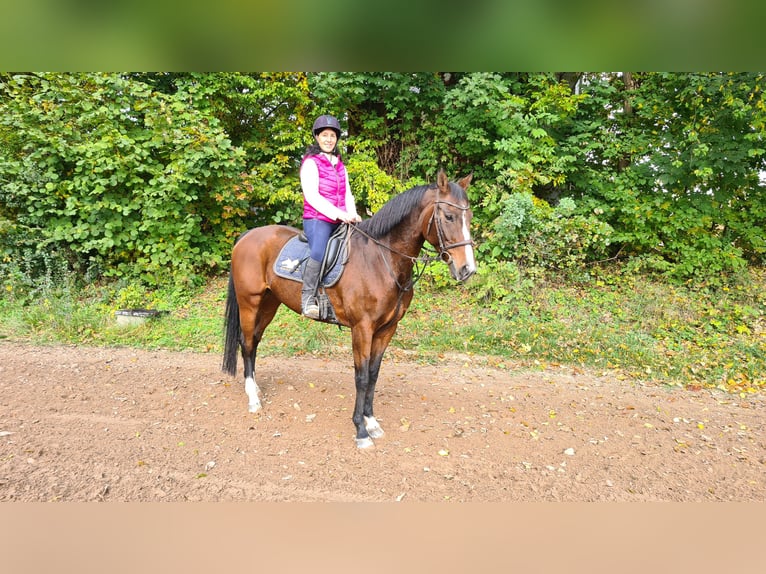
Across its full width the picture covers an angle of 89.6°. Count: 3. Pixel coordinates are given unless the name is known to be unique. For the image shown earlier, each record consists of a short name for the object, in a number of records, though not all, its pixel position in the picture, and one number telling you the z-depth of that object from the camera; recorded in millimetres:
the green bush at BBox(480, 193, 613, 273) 8038
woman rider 3816
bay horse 3320
